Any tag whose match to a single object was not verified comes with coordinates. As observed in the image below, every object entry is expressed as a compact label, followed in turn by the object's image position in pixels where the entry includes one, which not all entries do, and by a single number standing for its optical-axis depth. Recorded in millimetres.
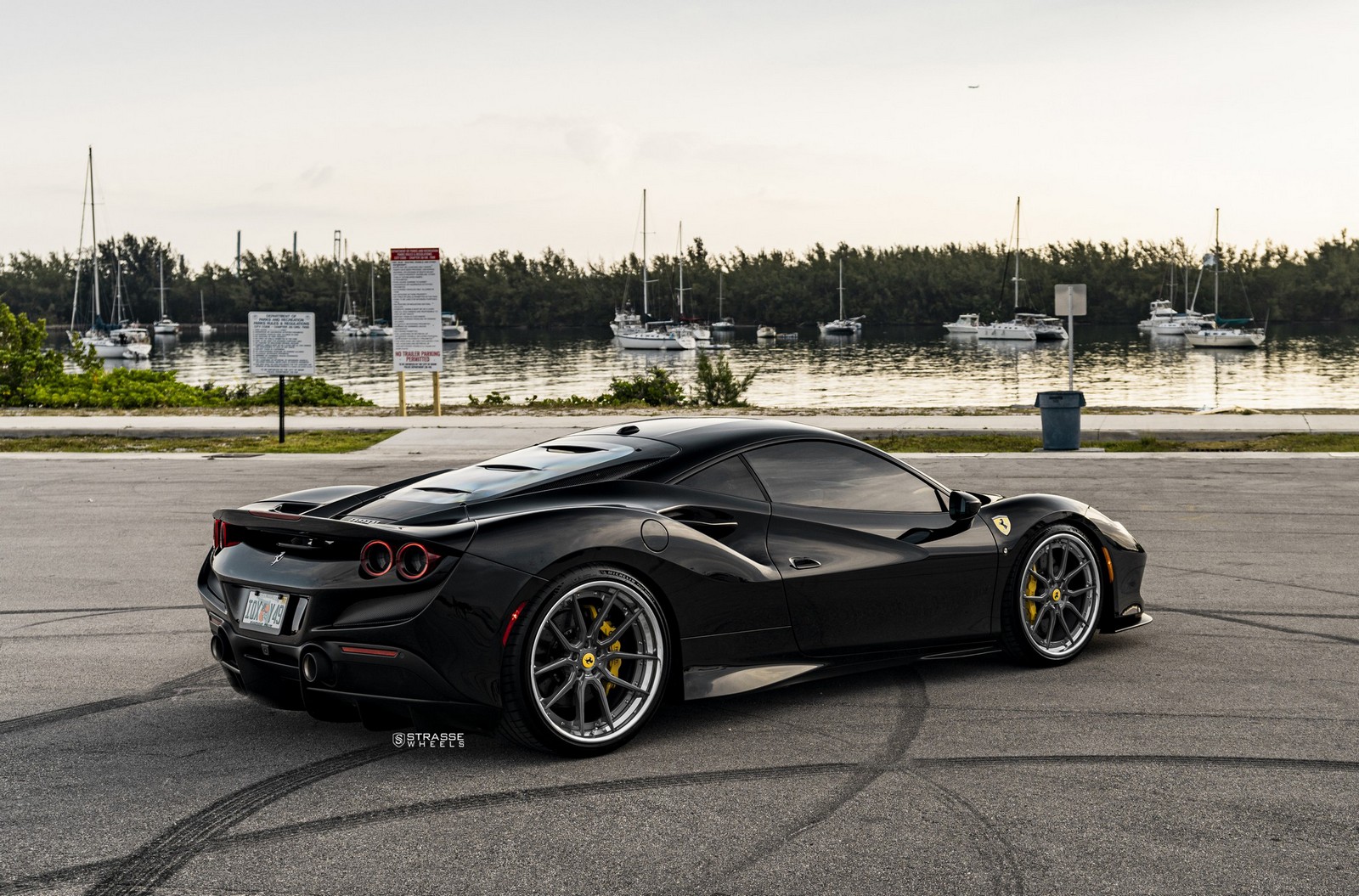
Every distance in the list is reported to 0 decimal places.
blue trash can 18531
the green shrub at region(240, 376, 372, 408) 27938
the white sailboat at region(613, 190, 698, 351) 99062
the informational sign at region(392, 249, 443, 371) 23438
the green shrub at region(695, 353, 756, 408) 27812
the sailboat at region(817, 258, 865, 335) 136250
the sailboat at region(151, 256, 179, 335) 155500
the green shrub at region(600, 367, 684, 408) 27422
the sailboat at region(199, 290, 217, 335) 163625
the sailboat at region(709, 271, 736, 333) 151250
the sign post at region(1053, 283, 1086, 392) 23391
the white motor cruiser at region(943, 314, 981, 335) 130250
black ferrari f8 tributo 4941
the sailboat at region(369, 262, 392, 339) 128625
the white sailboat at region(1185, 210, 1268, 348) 95500
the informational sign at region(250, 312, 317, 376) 19750
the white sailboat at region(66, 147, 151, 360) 92500
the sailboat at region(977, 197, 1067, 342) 111188
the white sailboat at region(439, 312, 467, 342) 123938
